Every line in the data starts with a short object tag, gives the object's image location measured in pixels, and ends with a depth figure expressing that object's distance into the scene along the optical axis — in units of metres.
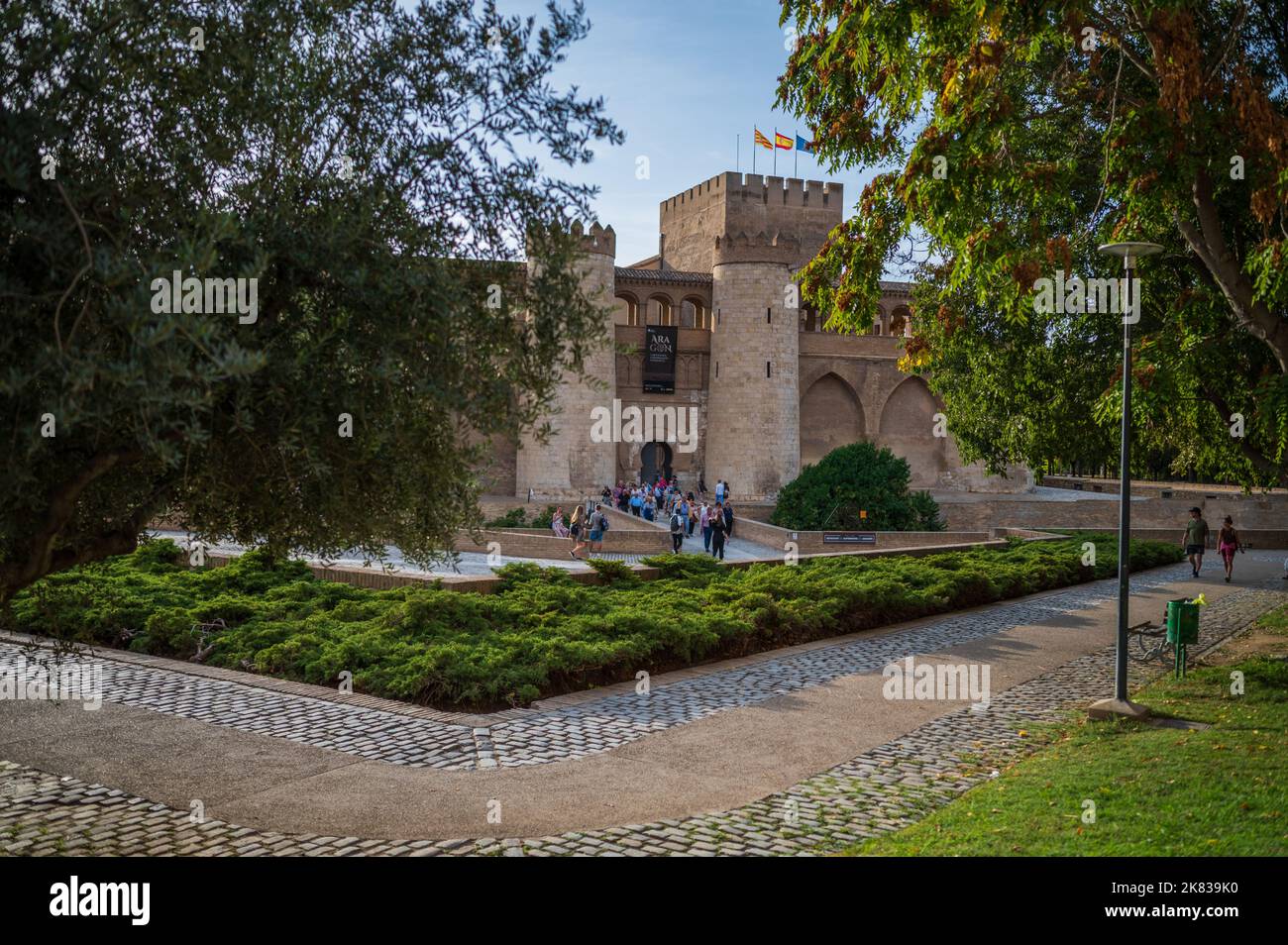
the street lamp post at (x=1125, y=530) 9.31
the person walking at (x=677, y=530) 24.30
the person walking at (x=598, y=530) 24.41
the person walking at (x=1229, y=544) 21.64
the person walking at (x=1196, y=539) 22.28
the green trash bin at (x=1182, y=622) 11.34
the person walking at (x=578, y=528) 23.83
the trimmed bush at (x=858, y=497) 27.45
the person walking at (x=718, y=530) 24.09
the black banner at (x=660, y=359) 43.06
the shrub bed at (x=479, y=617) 10.00
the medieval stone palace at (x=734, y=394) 41.00
